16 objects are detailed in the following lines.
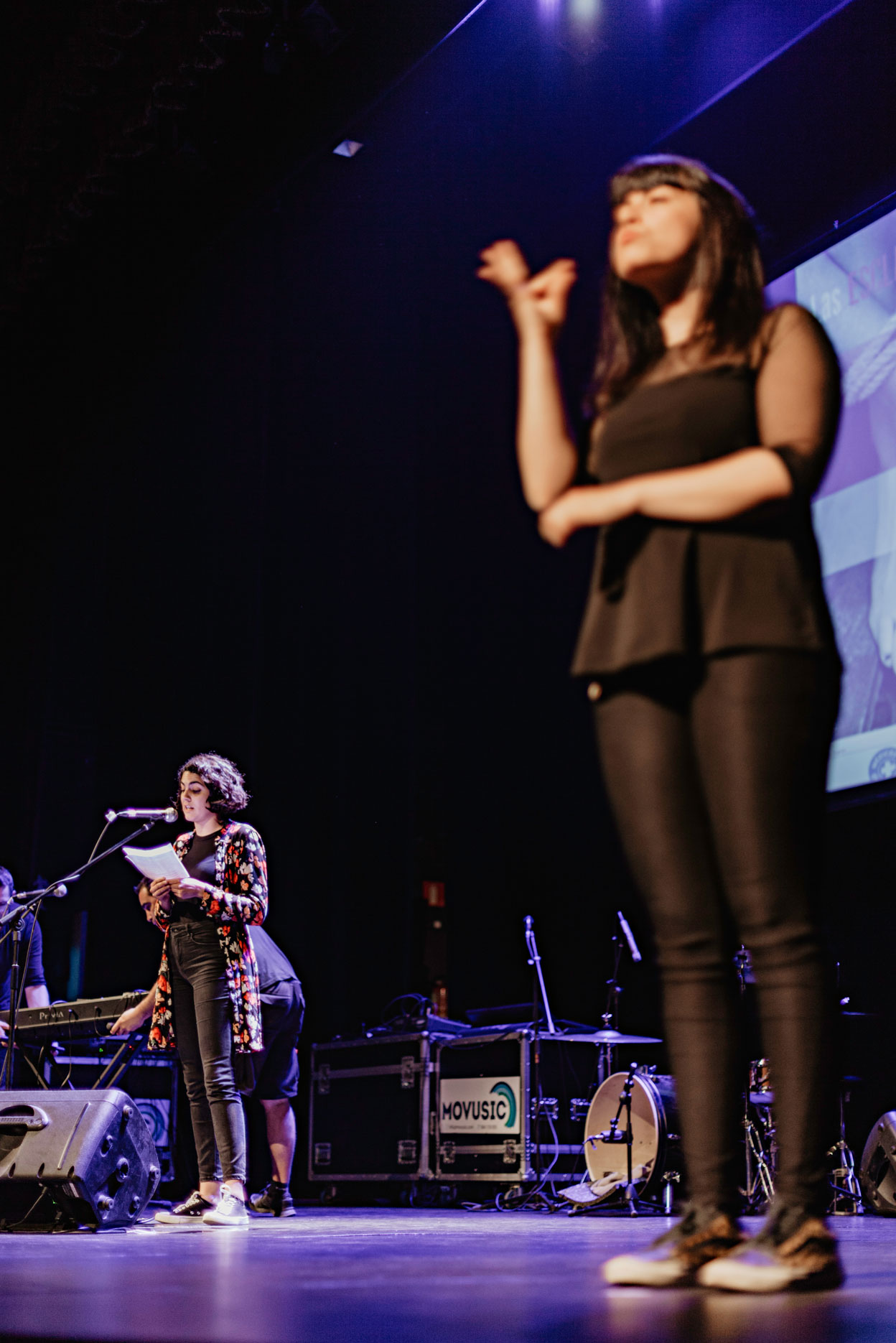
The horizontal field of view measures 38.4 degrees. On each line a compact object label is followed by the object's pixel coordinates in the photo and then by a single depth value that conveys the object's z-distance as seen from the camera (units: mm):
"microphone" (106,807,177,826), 4070
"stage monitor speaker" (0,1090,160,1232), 3510
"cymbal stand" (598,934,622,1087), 5961
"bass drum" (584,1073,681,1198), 5246
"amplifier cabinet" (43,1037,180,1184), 5863
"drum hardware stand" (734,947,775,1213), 4941
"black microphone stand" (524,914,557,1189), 5816
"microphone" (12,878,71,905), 4316
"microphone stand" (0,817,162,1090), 4234
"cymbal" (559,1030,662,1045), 5809
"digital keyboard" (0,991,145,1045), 4484
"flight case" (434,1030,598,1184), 5922
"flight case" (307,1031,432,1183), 6512
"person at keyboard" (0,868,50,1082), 5137
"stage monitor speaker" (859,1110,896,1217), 4660
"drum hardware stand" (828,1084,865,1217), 4883
